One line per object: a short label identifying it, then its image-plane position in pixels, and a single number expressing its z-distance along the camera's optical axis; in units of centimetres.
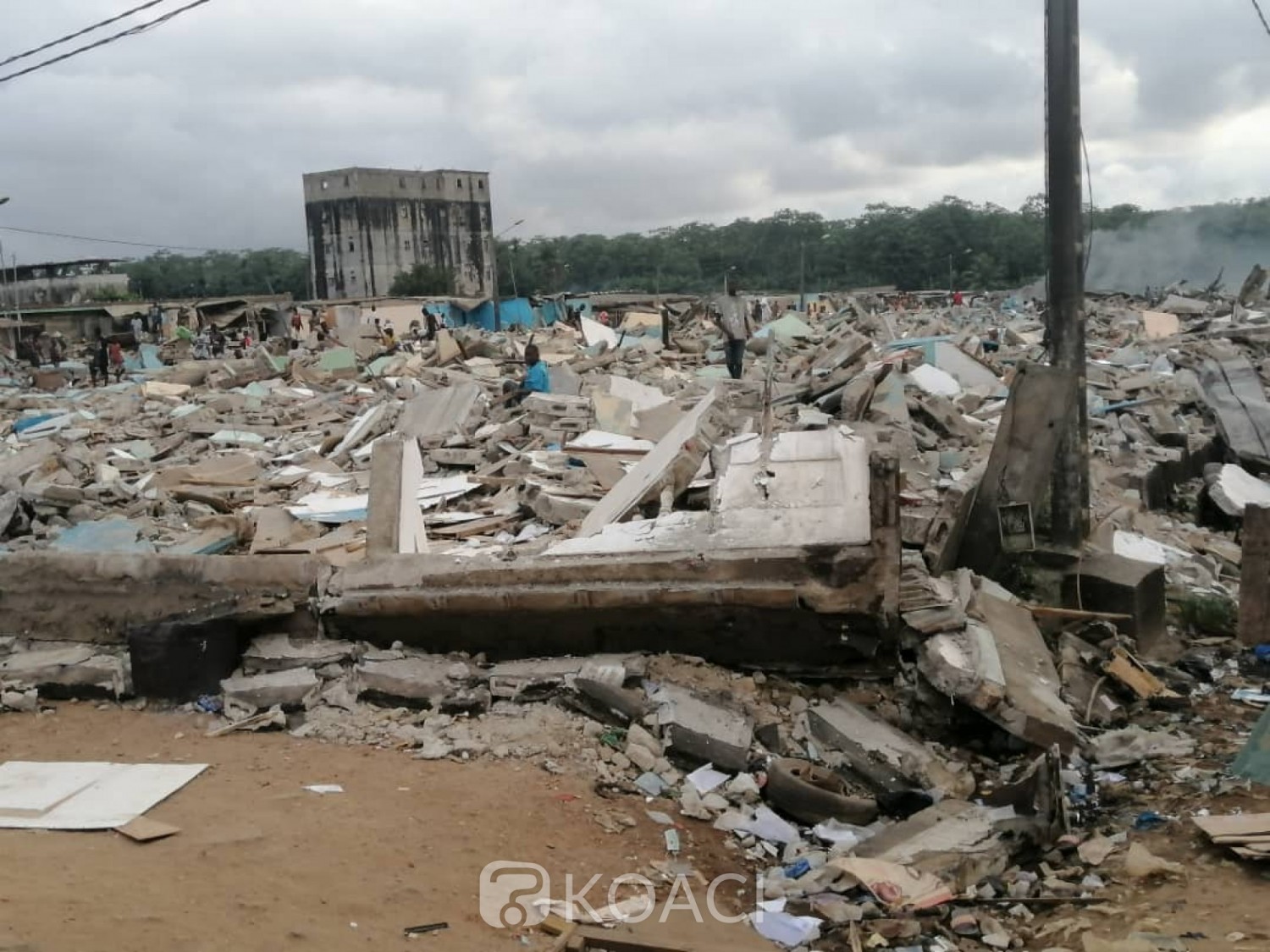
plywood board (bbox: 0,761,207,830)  382
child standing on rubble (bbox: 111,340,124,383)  2227
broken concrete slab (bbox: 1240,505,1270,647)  614
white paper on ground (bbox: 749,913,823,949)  343
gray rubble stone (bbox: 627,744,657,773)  454
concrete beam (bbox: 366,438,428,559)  609
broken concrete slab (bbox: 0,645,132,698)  529
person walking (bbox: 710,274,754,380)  1444
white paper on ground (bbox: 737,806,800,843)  418
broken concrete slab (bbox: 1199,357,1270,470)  1036
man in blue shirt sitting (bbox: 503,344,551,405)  1308
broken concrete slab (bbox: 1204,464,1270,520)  891
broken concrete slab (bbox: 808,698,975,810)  455
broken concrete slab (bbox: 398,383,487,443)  1183
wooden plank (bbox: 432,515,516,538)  780
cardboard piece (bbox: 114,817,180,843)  364
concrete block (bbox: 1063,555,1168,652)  632
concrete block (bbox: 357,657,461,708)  501
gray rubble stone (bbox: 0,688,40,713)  520
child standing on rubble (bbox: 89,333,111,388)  2150
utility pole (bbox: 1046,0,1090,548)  630
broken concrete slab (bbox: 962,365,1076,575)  660
